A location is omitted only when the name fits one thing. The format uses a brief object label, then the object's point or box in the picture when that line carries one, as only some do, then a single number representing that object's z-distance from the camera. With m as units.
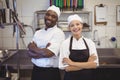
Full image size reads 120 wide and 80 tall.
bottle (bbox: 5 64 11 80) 1.77
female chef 1.41
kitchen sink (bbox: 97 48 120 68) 2.14
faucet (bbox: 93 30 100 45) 2.25
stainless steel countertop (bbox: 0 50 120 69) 1.75
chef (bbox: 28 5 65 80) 1.50
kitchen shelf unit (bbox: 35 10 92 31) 2.13
